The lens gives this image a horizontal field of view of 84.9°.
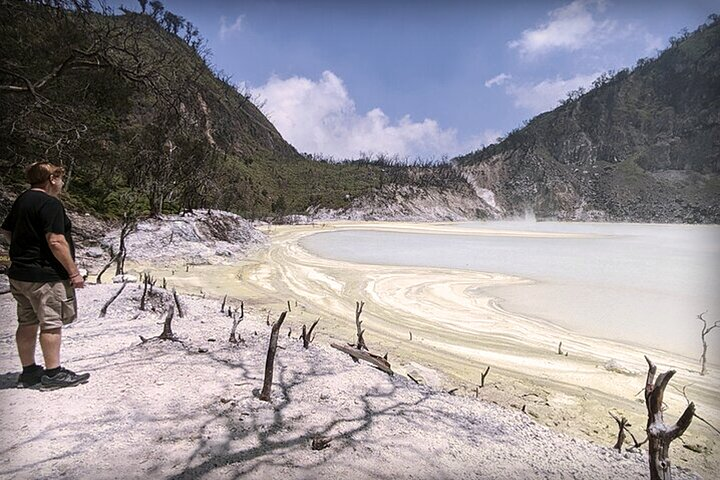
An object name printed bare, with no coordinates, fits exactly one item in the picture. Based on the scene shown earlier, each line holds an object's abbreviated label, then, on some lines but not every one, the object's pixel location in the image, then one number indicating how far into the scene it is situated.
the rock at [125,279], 8.09
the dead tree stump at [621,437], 3.74
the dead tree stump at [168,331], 4.41
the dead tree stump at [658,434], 2.18
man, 2.77
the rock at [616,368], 6.41
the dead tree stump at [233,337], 4.75
